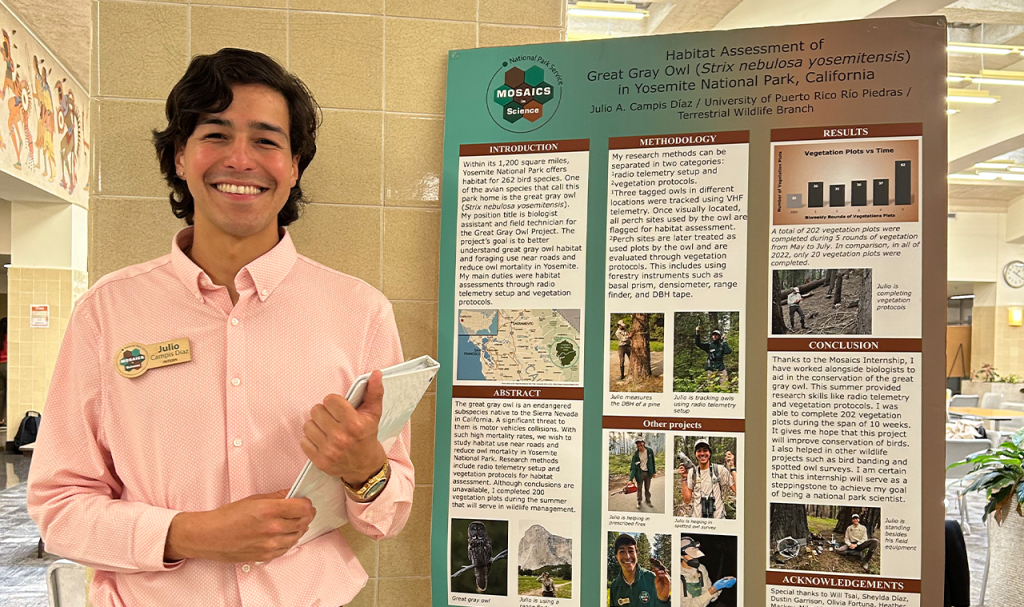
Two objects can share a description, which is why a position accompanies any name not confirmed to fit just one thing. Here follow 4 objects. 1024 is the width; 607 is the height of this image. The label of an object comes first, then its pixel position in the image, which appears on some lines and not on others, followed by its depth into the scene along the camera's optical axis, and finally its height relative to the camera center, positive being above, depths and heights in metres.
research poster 1.60 -0.03
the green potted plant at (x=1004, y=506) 3.26 -0.97
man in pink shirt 1.24 -0.21
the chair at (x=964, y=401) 10.62 -1.41
